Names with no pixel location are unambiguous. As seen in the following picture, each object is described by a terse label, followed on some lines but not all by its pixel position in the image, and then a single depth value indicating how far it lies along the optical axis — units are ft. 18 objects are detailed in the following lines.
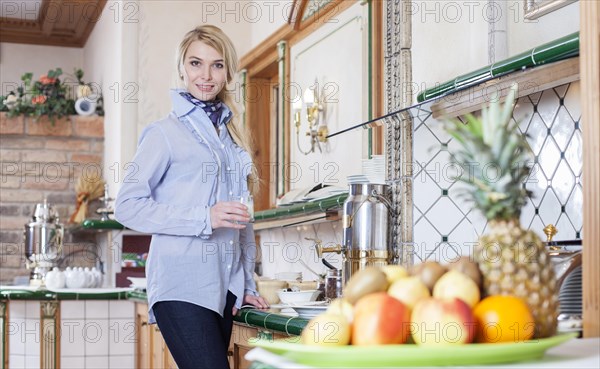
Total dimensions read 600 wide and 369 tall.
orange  3.63
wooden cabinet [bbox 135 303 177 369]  12.35
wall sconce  13.62
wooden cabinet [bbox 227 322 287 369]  9.18
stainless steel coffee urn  9.48
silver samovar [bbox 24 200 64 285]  17.53
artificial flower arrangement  19.86
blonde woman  7.68
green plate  3.32
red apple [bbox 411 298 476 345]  3.49
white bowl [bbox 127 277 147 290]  15.31
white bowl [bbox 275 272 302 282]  12.12
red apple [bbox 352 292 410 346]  3.52
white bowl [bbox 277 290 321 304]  9.39
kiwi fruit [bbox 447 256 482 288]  3.90
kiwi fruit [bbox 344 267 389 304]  3.89
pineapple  3.77
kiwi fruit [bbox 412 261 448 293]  3.99
